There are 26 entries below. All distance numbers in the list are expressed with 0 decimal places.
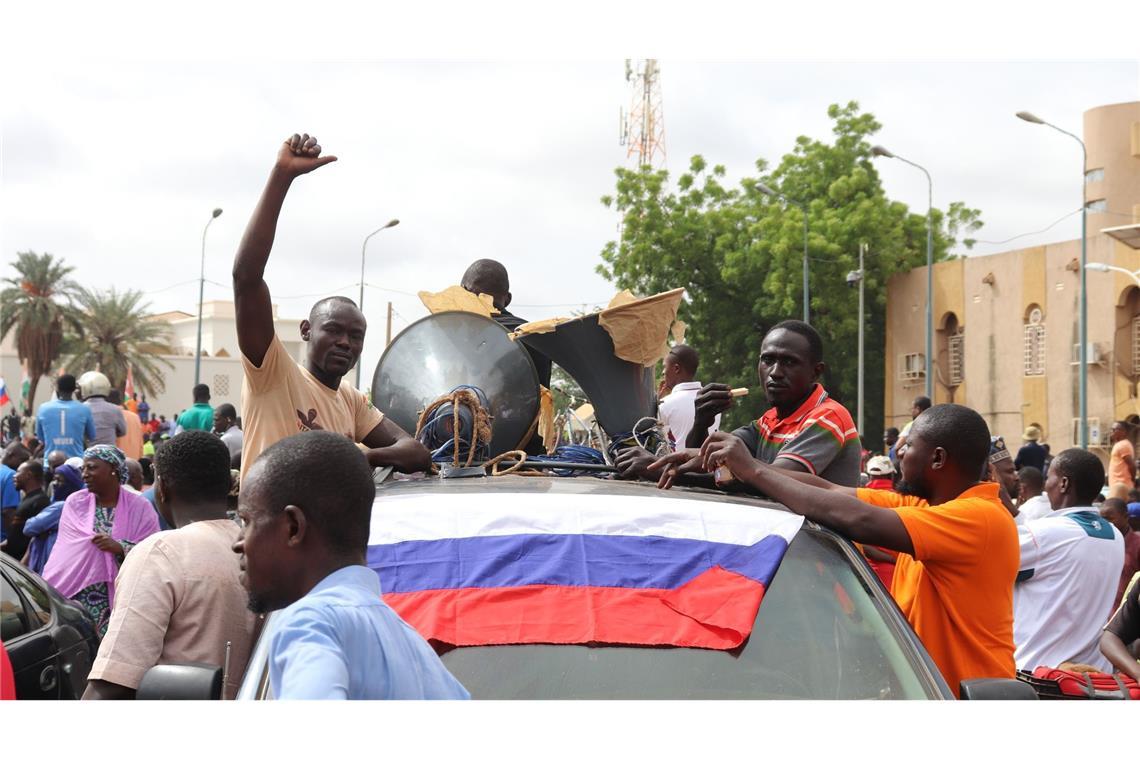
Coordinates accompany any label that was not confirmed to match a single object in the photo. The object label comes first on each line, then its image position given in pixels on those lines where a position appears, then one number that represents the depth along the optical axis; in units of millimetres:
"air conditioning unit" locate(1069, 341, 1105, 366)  32575
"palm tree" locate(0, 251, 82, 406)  47719
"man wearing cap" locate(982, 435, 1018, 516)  8219
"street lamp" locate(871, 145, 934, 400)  32312
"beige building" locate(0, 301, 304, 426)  63175
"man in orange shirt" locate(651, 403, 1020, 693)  3568
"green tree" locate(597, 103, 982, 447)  38656
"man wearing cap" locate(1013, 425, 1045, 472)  15625
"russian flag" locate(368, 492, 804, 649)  3111
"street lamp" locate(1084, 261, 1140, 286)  28939
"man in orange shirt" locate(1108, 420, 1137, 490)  13758
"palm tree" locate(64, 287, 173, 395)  51500
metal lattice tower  56000
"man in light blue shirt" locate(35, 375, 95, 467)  11648
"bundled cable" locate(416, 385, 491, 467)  4852
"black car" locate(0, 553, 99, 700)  5828
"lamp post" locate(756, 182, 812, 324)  31839
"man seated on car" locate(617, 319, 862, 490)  4352
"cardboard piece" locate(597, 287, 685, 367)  5445
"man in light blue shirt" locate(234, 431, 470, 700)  1932
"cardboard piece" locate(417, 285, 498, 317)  5973
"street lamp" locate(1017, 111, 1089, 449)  24853
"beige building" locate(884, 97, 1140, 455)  32656
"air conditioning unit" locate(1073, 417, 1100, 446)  33312
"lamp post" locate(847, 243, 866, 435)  35750
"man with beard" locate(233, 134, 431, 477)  3760
